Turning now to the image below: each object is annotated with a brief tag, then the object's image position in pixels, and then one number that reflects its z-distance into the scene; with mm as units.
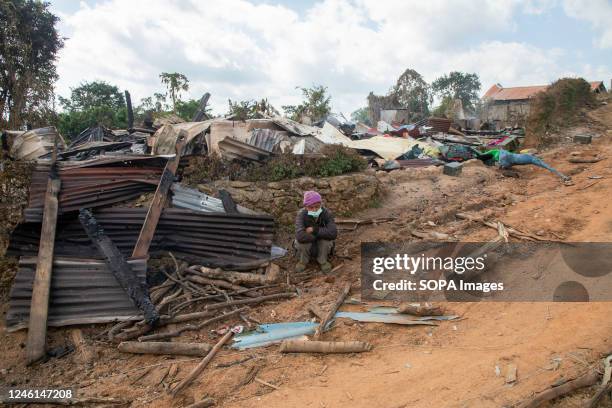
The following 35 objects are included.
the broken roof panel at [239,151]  7469
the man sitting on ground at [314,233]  5797
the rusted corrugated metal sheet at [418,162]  10824
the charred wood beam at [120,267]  5074
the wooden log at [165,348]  4277
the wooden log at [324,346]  3965
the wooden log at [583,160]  10484
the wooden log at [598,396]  2686
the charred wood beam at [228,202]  6656
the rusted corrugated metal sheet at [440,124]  17516
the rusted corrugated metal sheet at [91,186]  5906
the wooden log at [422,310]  4426
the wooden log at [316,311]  4705
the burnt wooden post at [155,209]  5828
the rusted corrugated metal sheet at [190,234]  5914
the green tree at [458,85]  36812
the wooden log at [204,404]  3354
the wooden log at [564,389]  2740
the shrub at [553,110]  14273
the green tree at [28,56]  12719
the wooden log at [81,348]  4539
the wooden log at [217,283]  5656
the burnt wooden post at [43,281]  4691
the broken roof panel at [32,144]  7141
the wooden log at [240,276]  5805
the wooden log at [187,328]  4699
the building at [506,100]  26819
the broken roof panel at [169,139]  7633
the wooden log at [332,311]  4312
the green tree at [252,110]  11305
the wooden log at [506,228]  6000
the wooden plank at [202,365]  3646
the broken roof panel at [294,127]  9374
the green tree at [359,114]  53453
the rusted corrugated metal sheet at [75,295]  5027
